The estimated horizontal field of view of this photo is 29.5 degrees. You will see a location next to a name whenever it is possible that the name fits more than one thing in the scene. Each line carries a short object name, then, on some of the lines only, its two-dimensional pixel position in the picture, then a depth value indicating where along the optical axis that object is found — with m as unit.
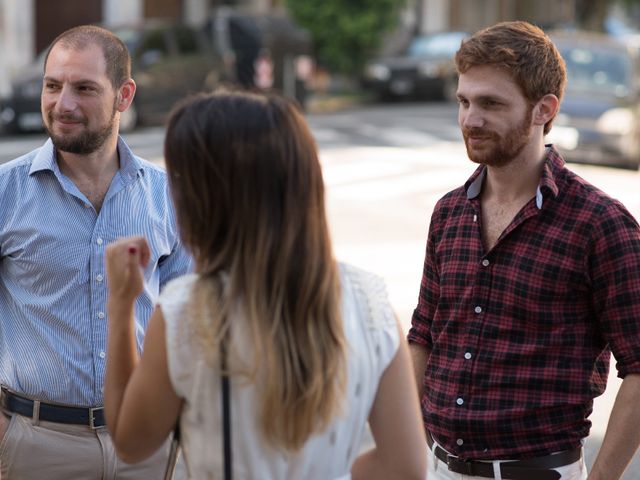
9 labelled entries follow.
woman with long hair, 2.16
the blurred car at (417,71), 26.83
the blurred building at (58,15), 22.33
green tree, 27.50
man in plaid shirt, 2.90
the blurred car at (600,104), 14.62
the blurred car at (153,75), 17.64
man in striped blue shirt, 3.34
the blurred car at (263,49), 22.89
